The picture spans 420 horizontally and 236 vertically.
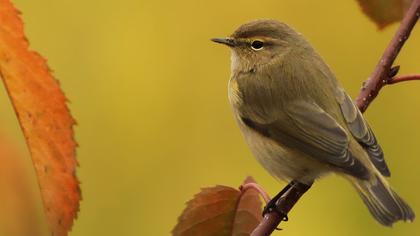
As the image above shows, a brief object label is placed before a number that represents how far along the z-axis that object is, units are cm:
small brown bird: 189
